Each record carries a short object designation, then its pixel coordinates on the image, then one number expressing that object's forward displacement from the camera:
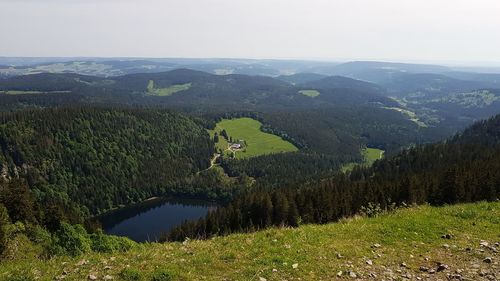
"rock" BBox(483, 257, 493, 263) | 21.17
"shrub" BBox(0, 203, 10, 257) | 43.28
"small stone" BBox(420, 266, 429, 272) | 20.33
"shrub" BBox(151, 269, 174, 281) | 18.73
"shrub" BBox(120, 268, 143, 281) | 18.70
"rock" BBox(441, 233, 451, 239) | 24.94
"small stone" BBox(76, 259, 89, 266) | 20.75
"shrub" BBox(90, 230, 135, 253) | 57.25
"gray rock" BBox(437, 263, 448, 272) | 20.36
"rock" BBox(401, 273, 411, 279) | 19.49
